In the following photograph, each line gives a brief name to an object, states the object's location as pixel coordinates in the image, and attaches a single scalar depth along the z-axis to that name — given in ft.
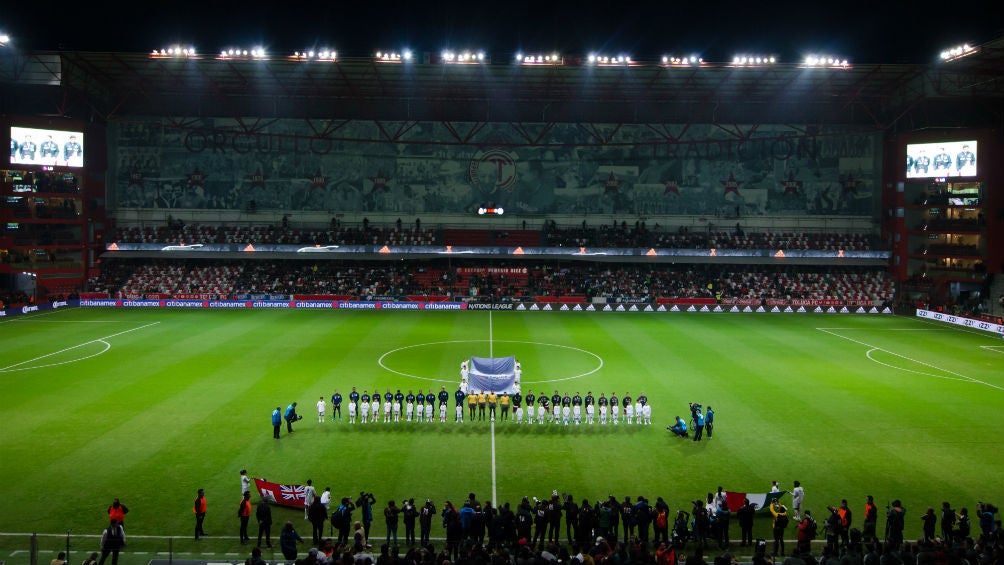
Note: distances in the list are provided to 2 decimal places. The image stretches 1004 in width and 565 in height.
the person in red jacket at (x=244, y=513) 51.67
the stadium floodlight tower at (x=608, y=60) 157.07
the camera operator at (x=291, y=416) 75.20
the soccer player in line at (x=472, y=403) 83.15
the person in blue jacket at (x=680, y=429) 76.13
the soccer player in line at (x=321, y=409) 79.10
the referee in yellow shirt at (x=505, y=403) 82.94
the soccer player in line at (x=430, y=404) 81.30
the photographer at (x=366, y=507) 52.13
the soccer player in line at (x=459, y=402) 82.28
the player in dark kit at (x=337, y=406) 81.05
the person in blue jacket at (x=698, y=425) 74.71
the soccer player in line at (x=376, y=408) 80.69
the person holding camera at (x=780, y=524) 51.52
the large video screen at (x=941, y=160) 177.47
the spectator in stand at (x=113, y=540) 46.88
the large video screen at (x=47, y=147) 169.37
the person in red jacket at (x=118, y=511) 49.98
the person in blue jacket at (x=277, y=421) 73.72
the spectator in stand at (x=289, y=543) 47.21
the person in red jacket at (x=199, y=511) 51.47
